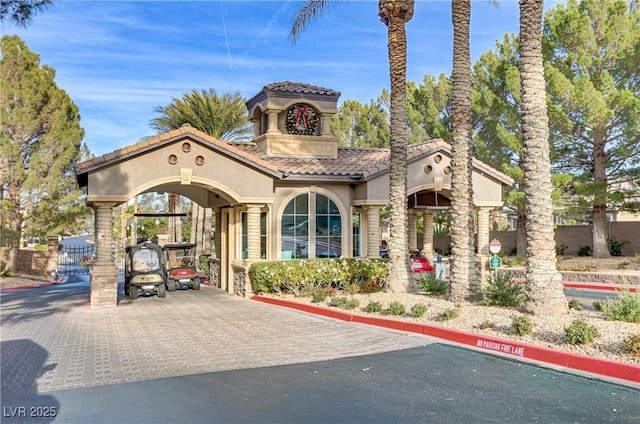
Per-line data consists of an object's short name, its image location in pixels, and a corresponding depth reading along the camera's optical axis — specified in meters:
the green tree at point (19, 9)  11.53
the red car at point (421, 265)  20.84
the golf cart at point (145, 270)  17.72
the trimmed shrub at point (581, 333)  8.54
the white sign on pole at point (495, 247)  15.44
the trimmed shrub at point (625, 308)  9.92
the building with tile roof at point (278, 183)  16.00
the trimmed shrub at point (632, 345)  7.78
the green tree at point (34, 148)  28.73
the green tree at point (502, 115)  27.14
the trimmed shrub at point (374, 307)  12.52
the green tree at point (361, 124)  44.44
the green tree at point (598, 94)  23.81
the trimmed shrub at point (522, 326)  9.39
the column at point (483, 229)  20.55
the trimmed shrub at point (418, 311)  11.59
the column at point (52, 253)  28.69
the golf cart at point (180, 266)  20.17
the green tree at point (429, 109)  36.62
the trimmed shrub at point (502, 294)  12.05
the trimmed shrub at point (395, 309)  12.09
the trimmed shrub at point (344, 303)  13.31
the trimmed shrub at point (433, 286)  14.60
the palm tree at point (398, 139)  14.96
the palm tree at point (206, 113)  31.64
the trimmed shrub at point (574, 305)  11.54
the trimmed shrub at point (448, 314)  11.02
